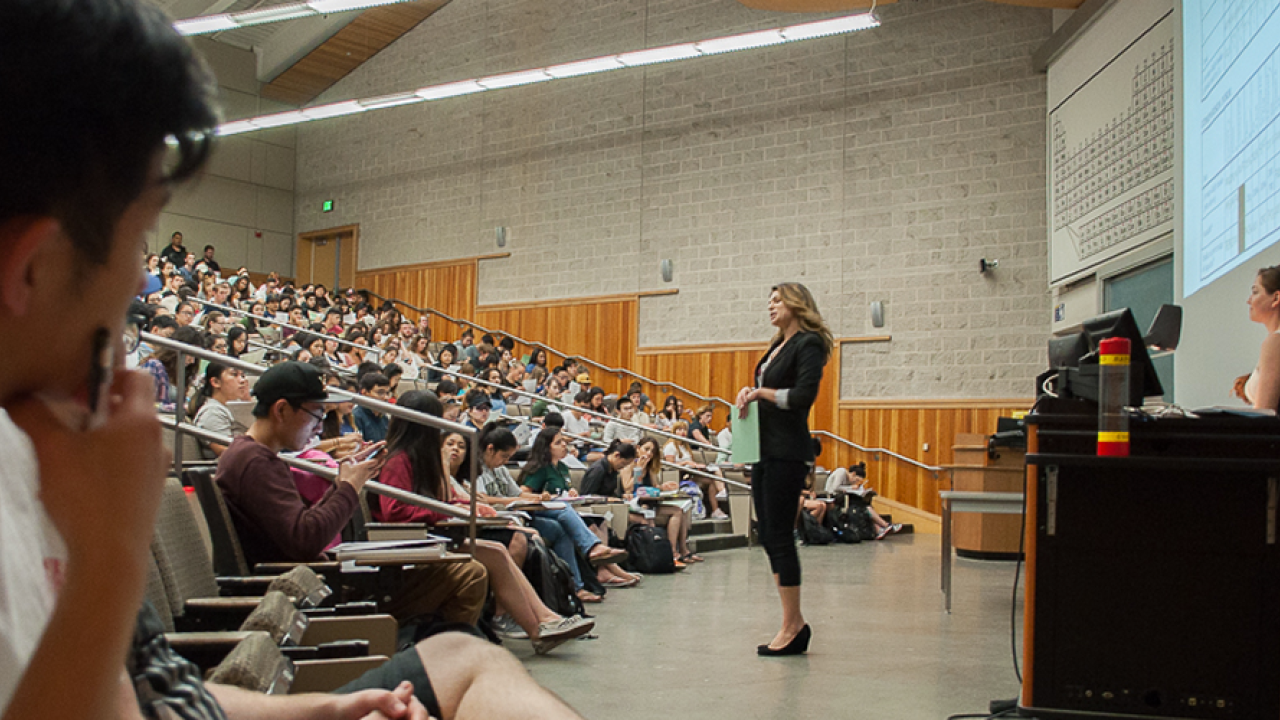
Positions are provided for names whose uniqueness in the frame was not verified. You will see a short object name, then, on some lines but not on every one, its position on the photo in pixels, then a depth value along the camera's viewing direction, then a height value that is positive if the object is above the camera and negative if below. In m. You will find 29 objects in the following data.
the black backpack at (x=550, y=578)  4.41 -0.83
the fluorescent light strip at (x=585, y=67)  9.48 +3.51
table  4.80 -0.51
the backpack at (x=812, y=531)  9.33 -1.24
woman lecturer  3.62 -0.16
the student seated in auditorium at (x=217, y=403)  4.56 -0.11
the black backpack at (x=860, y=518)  9.98 -1.19
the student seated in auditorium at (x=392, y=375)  7.20 +0.07
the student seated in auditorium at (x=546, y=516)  5.30 -0.67
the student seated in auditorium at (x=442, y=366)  11.01 +0.22
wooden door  16.23 +2.04
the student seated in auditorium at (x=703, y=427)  10.92 -0.38
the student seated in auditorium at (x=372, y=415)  6.45 -0.20
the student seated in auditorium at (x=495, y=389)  10.12 -0.02
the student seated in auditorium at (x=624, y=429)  10.00 -0.38
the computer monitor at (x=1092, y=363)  2.49 +0.11
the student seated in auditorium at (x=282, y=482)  2.83 -0.28
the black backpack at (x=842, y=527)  9.70 -1.25
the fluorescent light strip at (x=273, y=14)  9.36 +3.45
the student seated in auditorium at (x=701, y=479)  9.34 -0.79
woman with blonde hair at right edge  2.94 +0.19
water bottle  2.34 +0.01
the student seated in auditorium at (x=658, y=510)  7.08 -0.84
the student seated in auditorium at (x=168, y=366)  4.54 +0.06
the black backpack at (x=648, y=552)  6.73 -1.06
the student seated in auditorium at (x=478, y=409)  7.38 -0.16
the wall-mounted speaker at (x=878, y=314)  11.49 +0.95
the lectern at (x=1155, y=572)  2.28 -0.38
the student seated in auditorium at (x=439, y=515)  3.78 -0.53
